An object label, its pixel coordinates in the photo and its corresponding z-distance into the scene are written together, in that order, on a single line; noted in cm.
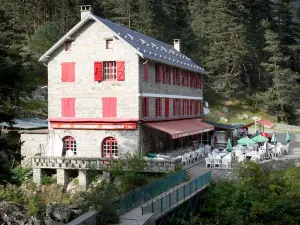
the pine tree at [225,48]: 5791
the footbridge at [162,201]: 1541
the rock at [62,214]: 1815
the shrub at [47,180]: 2623
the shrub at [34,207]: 1959
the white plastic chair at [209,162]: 2695
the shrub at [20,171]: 2681
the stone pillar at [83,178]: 2570
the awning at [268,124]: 4912
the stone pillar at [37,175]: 2650
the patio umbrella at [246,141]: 3194
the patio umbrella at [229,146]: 3051
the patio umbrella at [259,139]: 3259
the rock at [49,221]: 1820
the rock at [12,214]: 1933
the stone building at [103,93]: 2816
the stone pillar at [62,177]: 2612
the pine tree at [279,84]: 5625
